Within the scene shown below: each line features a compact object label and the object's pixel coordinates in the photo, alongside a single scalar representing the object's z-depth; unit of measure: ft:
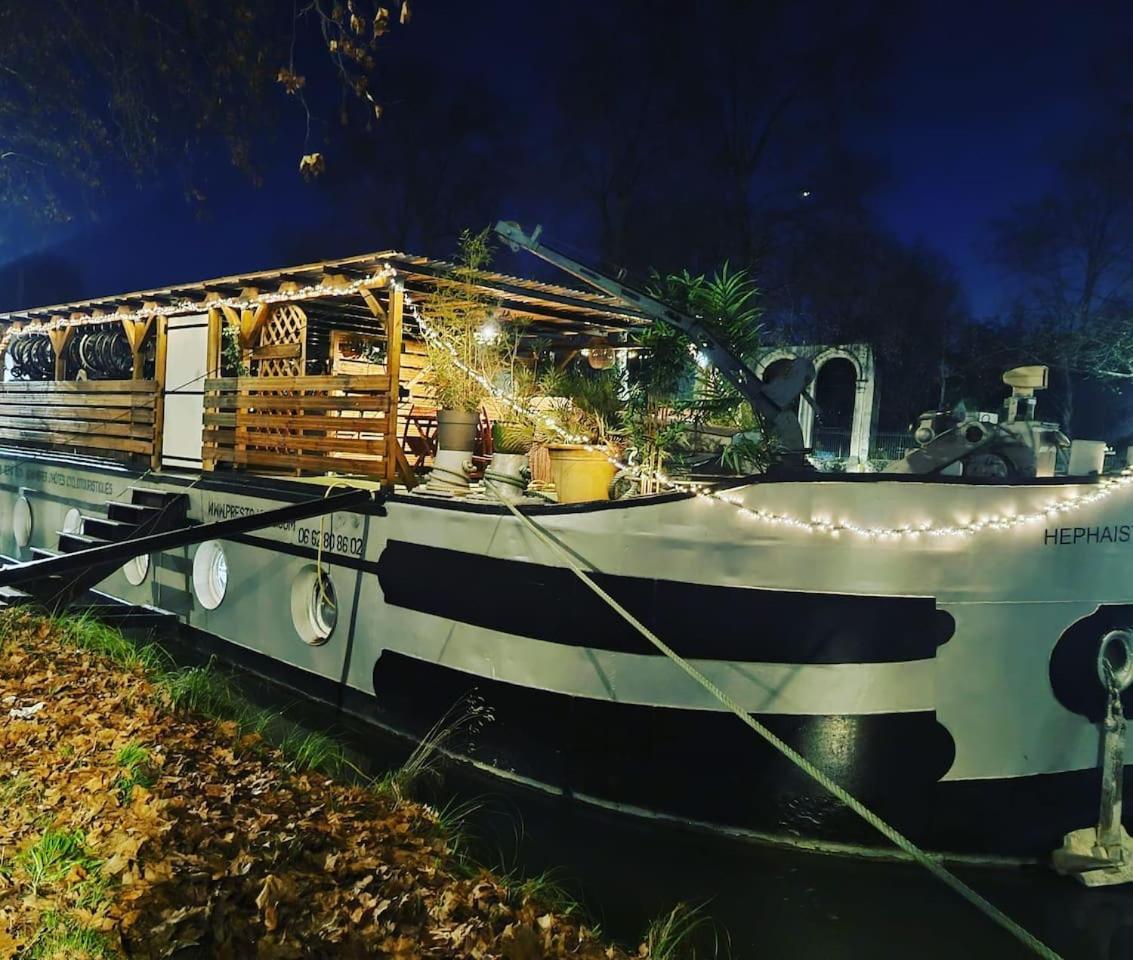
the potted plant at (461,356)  24.53
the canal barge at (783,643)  17.06
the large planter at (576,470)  21.80
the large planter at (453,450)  24.04
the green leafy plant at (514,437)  24.98
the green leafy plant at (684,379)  22.72
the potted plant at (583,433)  21.85
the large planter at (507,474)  21.94
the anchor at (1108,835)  16.66
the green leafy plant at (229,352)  35.63
